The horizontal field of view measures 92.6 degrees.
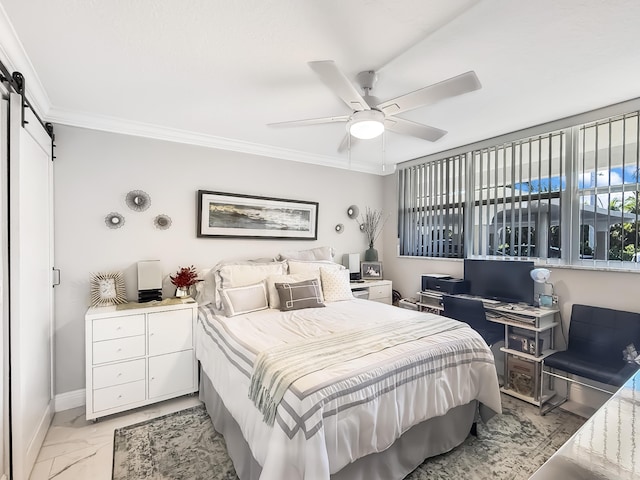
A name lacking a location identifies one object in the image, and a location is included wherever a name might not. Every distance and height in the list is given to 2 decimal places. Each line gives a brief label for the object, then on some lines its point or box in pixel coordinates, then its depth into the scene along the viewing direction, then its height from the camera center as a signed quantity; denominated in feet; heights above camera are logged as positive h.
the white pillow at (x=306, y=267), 10.83 -1.08
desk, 8.78 -3.21
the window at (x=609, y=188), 8.22 +1.43
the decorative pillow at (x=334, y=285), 10.62 -1.71
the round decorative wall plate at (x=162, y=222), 9.96 +0.47
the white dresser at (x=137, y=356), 7.90 -3.31
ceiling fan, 5.15 +2.64
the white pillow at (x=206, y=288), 9.99 -1.72
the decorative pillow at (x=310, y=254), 11.93 -0.70
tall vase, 14.64 -0.85
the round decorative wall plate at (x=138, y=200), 9.53 +1.12
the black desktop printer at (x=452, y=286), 11.21 -1.78
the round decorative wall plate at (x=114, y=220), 9.22 +0.48
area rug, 6.23 -4.82
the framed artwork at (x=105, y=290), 8.79 -1.57
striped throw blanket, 4.99 -2.20
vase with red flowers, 9.66 -1.42
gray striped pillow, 9.29 -1.81
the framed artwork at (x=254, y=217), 10.80 +0.77
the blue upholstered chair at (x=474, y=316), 9.30 -2.44
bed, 4.58 -2.77
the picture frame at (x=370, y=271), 14.26 -1.57
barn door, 5.58 -1.05
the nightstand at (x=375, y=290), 13.03 -2.30
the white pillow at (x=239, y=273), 9.48 -1.20
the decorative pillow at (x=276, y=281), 9.54 -1.41
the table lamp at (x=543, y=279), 9.38 -1.27
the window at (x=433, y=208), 12.49 +1.32
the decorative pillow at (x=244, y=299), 8.84 -1.85
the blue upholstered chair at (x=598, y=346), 7.40 -2.91
